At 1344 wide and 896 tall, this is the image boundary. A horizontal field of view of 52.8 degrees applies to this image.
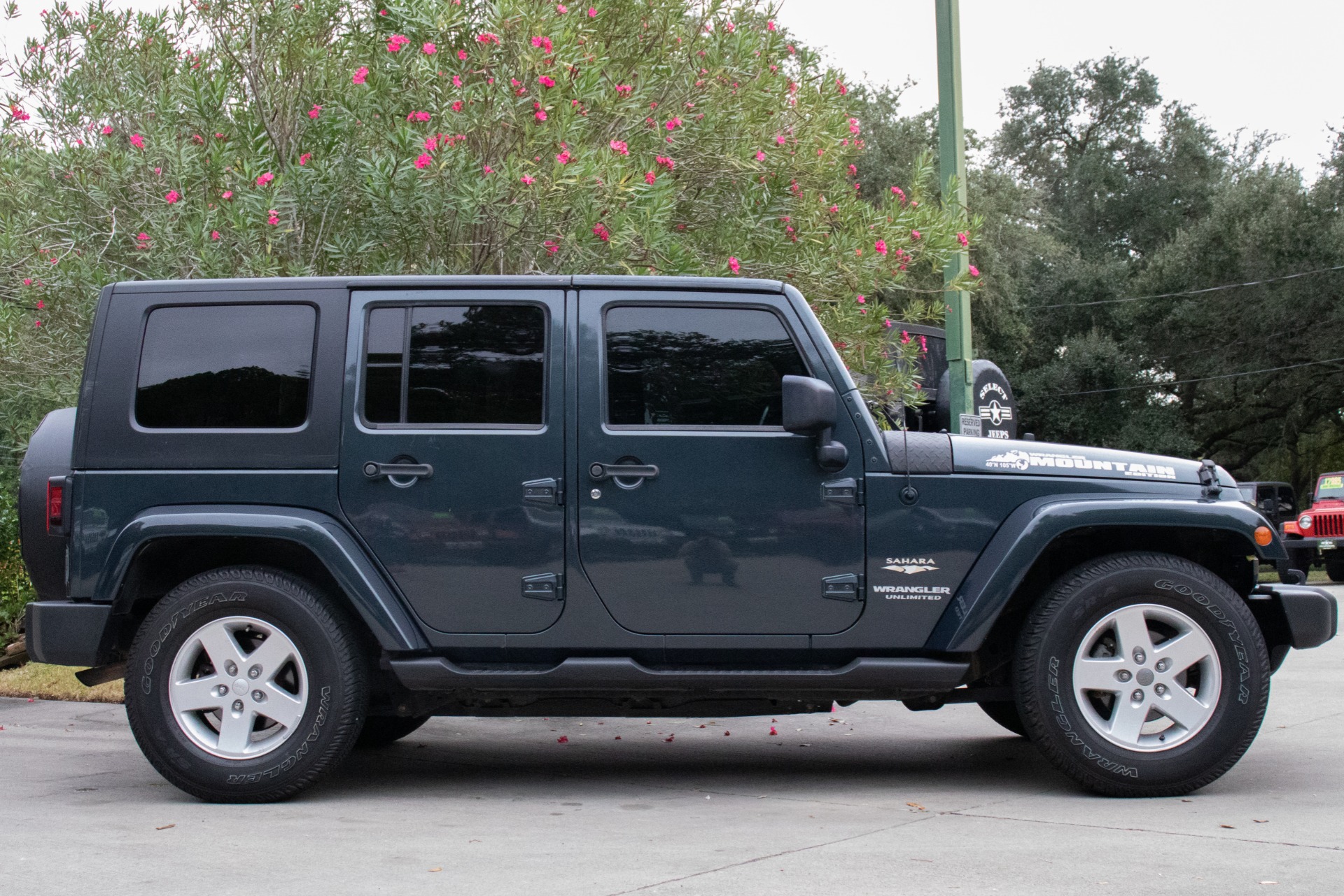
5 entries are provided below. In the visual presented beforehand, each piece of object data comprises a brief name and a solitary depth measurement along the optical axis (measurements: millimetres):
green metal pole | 9102
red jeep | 22500
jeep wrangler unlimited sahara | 5270
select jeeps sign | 9797
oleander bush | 7438
